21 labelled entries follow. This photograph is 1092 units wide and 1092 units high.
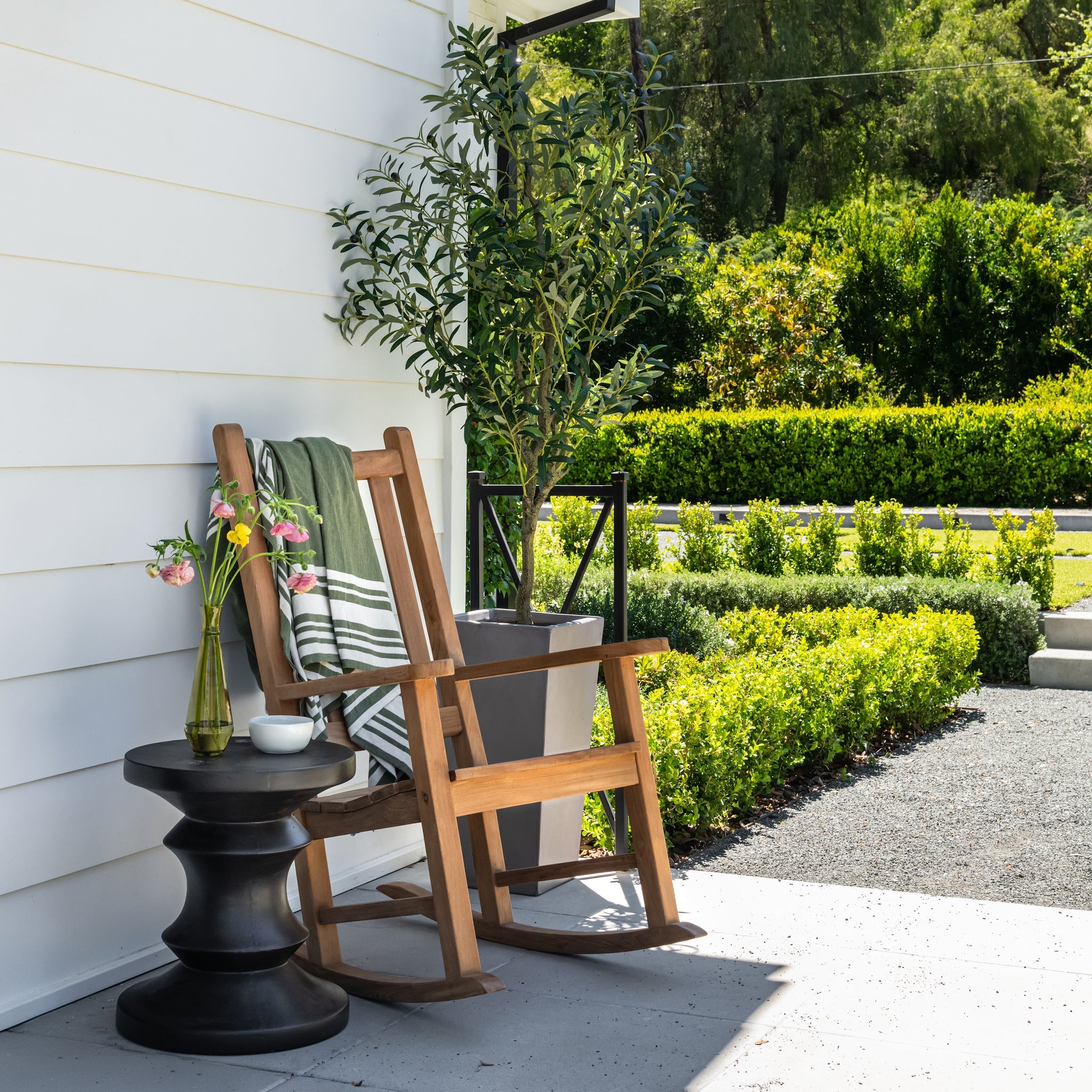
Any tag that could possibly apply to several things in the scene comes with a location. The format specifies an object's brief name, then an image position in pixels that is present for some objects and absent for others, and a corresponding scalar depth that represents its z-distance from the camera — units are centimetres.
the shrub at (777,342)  1605
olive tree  292
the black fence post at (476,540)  330
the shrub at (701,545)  723
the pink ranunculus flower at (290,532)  232
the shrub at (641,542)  726
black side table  208
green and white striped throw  248
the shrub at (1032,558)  646
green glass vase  217
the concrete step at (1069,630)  598
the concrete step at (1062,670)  568
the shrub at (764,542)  714
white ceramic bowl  219
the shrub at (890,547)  689
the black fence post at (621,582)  316
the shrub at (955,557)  665
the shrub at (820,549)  701
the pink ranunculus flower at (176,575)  222
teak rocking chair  217
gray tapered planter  293
